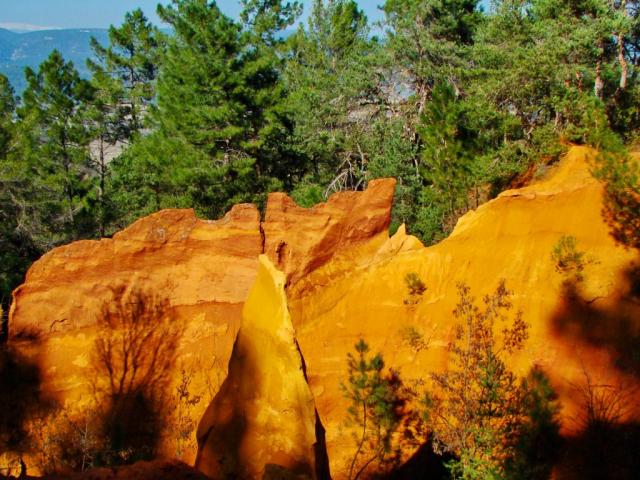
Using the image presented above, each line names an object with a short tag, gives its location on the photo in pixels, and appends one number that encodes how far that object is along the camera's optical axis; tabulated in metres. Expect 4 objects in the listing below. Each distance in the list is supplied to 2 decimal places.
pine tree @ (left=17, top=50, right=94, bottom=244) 26.39
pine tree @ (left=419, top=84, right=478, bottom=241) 18.59
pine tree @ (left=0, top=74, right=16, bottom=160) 24.76
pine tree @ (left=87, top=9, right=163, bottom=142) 34.56
